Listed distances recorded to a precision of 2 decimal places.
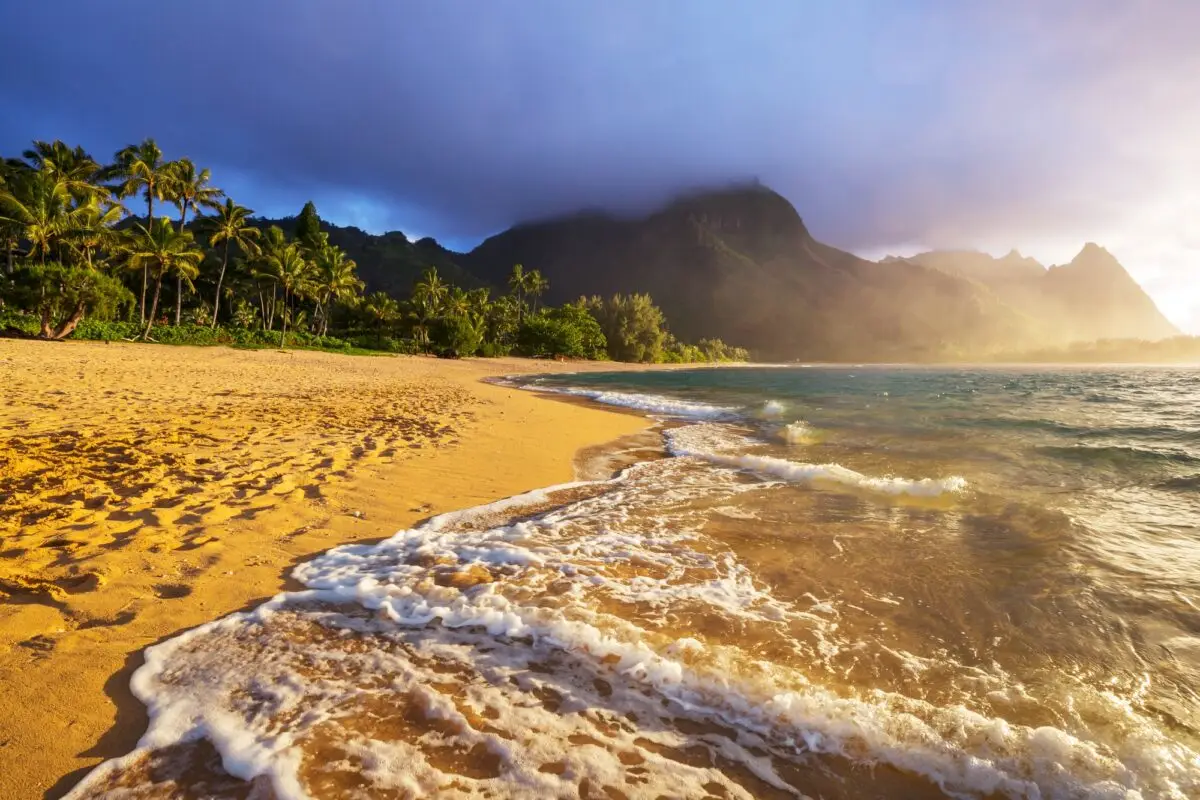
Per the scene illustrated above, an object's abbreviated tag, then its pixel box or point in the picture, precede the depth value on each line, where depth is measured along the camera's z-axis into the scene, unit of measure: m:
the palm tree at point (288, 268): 50.53
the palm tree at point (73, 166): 38.22
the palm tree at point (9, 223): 33.93
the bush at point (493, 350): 68.12
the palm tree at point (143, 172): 39.19
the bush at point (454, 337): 60.91
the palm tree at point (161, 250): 38.66
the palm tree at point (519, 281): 92.00
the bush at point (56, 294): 29.92
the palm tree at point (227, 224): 47.34
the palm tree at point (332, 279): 59.22
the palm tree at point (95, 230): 36.43
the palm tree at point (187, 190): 41.72
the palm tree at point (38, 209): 32.94
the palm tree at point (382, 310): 67.44
